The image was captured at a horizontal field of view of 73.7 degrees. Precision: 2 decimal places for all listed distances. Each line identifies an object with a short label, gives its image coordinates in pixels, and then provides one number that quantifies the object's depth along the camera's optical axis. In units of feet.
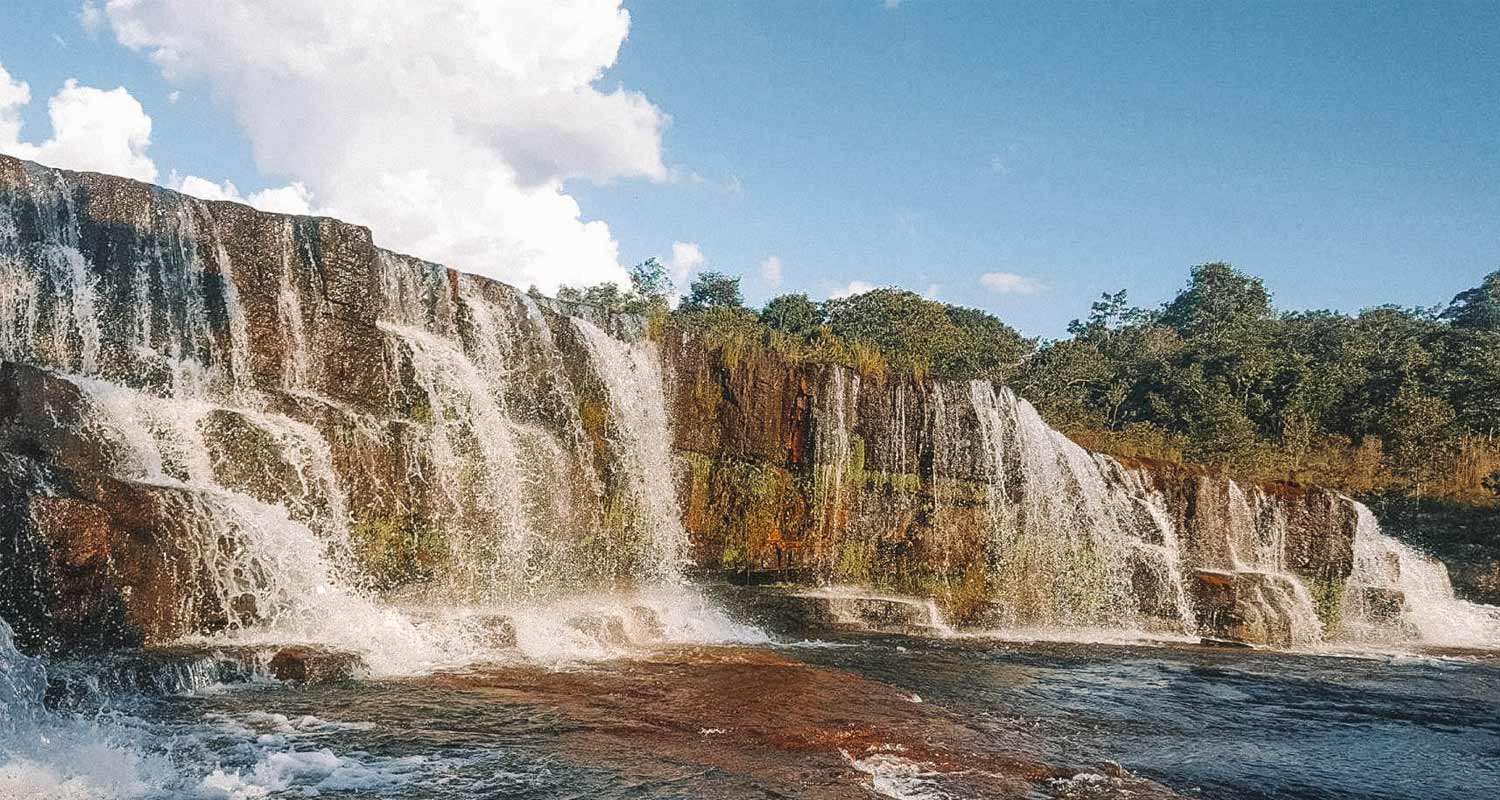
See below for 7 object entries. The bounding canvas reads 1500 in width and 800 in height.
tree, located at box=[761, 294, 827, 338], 128.67
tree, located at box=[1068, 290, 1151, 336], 173.17
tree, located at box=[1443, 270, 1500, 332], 162.91
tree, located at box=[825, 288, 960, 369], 94.89
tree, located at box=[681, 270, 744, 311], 141.18
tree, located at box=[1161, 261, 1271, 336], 177.06
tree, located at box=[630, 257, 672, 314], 117.08
